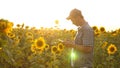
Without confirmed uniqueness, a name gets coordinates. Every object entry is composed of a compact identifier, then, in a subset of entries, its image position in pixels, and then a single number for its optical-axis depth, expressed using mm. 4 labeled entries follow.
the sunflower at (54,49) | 5283
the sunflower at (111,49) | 6038
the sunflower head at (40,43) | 5148
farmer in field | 3112
